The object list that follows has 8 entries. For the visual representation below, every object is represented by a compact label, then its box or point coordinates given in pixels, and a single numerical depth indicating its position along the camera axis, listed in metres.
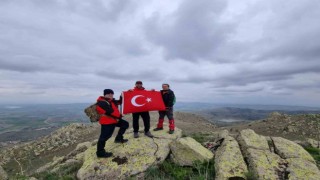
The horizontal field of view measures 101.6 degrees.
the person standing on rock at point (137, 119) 6.33
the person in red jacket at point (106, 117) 5.29
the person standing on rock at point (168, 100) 6.70
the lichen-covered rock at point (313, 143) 6.56
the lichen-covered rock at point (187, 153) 5.05
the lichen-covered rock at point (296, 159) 4.18
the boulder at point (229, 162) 4.23
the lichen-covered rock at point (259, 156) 4.22
